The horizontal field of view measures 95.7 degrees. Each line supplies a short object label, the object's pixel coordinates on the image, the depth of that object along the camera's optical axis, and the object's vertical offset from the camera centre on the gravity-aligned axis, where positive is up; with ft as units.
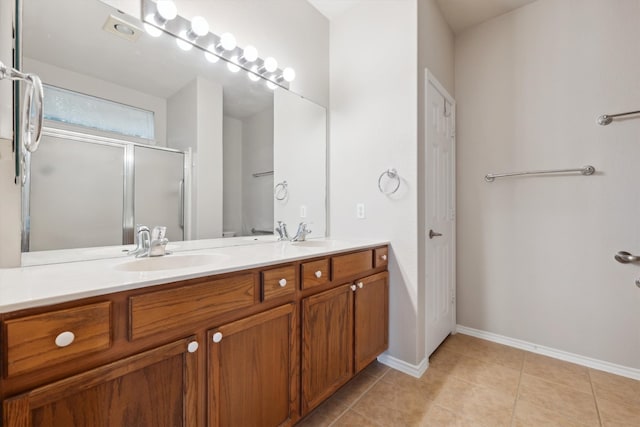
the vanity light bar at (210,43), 4.41 +3.13
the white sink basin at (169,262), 3.84 -0.61
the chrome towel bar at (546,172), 6.30 +1.03
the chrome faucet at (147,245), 4.13 -0.37
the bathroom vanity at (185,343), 2.18 -1.25
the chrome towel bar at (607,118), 5.96 +2.05
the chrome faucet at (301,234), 6.64 -0.37
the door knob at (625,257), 5.83 -0.87
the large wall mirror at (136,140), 3.68 +1.30
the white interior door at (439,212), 6.58 +0.12
